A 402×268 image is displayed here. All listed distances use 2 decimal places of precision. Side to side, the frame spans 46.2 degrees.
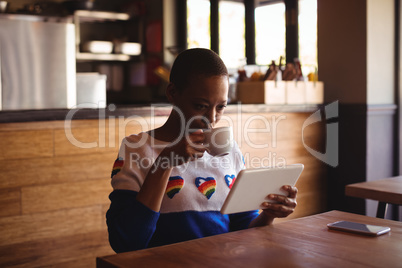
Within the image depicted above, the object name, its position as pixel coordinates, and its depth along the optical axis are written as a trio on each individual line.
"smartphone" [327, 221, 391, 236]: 1.17
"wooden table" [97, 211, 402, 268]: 0.96
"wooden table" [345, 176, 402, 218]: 1.74
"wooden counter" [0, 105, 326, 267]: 2.16
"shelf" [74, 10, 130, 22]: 5.16
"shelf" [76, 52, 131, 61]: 5.18
